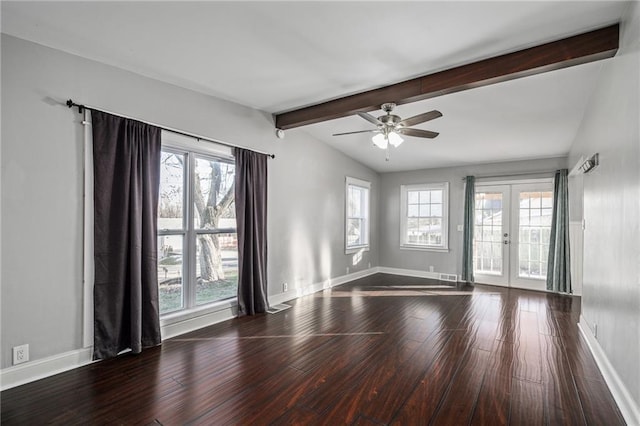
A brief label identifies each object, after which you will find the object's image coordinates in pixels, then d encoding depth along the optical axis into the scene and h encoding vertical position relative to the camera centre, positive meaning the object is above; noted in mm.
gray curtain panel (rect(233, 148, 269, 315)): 4219 -252
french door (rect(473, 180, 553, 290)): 5891 -411
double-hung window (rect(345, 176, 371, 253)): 6688 -77
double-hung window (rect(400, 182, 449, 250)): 6914 -96
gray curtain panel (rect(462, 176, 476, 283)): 6430 -264
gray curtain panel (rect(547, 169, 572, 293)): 5504 -502
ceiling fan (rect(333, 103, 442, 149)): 3513 +958
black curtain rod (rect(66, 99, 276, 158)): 2771 +892
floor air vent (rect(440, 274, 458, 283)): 6690 -1394
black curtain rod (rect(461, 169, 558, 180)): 5823 +725
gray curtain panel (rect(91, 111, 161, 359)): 2924 -243
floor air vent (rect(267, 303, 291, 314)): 4495 -1405
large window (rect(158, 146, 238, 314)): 3619 -239
